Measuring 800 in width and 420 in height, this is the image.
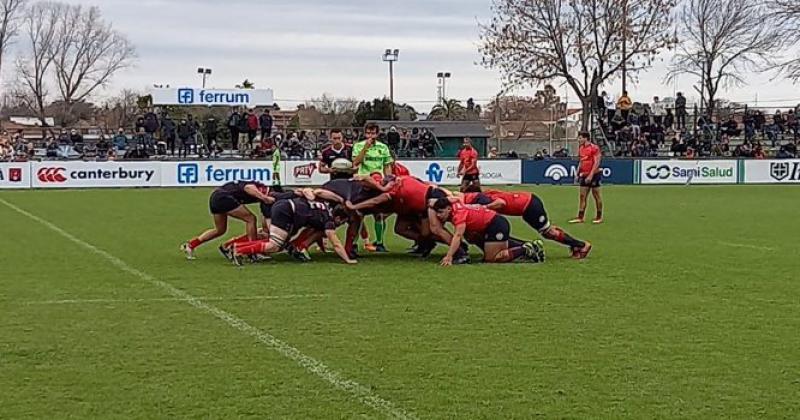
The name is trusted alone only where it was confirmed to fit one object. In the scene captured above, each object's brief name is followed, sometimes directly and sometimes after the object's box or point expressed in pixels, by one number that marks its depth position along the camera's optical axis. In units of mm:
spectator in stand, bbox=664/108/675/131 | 47938
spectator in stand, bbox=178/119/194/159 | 41781
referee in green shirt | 16312
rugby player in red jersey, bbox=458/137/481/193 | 24753
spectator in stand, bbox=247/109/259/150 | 42562
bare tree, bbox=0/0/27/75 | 73625
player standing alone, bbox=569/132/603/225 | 21719
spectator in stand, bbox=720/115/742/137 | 47094
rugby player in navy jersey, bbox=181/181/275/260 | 14508
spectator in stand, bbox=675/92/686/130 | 47781
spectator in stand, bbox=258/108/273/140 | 42844
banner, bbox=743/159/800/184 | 41562
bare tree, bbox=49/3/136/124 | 80438
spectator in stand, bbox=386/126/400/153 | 42781
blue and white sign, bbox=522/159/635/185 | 40312
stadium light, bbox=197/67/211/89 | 63875
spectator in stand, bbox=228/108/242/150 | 41938
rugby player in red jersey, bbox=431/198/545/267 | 14164
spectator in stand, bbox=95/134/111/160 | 40962
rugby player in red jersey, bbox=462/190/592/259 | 14641
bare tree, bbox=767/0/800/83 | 42406
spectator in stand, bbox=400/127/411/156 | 44188
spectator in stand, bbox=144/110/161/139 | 42250
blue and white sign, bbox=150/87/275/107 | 43875
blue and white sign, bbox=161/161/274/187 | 38250
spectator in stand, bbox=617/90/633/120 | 48947
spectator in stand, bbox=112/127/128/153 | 42062
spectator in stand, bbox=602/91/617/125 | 49125
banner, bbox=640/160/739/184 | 41125
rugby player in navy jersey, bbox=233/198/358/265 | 13977
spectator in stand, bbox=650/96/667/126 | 47875
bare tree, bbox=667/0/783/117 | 59375
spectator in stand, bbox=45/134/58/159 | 40625
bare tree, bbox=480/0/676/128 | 58812
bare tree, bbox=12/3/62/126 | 79438
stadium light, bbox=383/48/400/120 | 69188
